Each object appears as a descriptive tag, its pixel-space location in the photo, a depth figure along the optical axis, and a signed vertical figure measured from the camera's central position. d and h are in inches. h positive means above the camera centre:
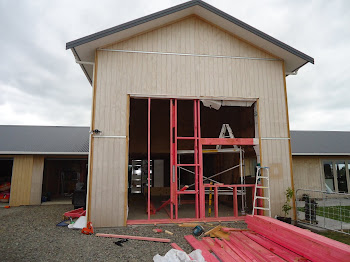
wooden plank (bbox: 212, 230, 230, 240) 228.5 -65.8
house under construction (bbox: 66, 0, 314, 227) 284.8 +109.2
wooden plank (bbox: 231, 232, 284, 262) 174.2 -65.1
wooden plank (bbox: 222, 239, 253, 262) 176.3 -66.0
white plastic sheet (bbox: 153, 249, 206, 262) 163.9 -62.1
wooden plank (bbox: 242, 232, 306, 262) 171.5 -63.5
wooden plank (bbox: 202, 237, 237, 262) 177.2 -66.4
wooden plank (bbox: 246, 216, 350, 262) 143.6 -51.3
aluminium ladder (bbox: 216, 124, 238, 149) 372.7 +56.3
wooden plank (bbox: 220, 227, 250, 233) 244.5 -64.0
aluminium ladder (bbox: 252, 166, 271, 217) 301.4 -23.5
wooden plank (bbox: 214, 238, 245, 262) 176.6 -66.2
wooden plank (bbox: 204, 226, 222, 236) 244.9 -64.8
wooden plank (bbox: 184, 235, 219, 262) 177.3 -66.9
